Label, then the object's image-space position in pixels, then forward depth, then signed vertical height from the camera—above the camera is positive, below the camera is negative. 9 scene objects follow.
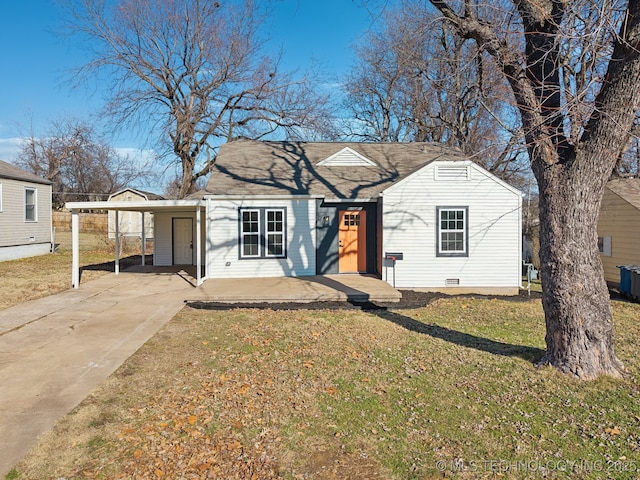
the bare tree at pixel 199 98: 22.73 +8.38
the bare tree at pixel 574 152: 4.59 +1.02
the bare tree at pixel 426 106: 20.30 +8.23
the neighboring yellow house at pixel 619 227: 13.93 +0.32
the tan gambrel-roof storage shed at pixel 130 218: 28.83 +1.44
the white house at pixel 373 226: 11.70 +0.28
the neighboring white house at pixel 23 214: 17.23 +1.07
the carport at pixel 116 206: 10.78 +0.86
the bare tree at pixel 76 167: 41.44 +7.97
